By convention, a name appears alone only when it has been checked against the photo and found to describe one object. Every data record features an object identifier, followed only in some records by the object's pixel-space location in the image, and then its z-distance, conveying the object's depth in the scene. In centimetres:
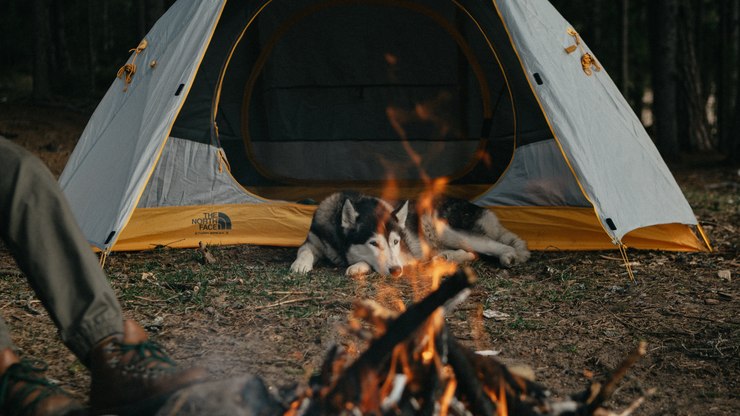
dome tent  477
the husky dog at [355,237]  496
